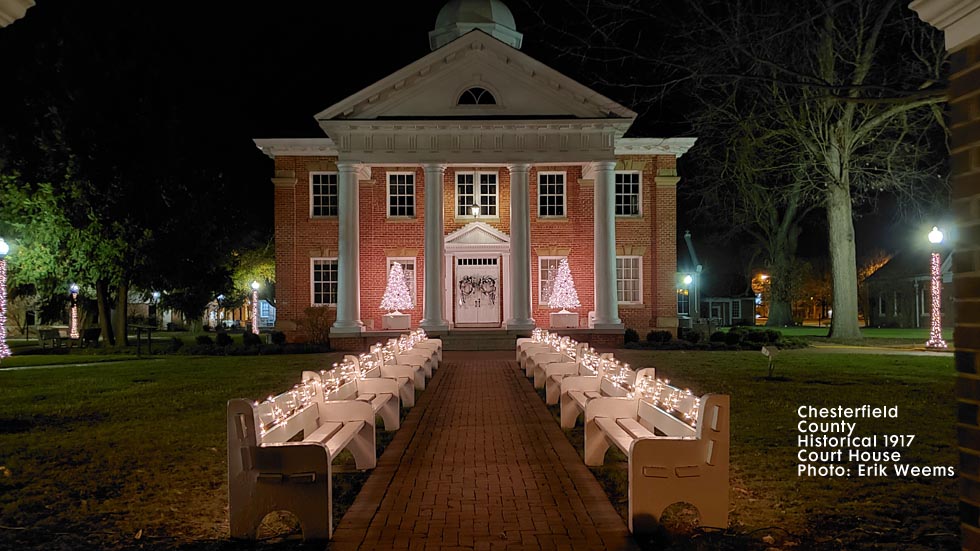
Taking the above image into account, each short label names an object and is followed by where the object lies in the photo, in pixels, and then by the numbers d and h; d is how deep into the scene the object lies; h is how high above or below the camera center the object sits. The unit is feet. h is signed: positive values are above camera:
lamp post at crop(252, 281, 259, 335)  132.70 +0.66
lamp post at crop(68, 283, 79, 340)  127.39 -2.10
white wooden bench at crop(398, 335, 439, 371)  52.09 -2.86
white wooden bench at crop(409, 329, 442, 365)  58.69 -2.71
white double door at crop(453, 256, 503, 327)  99.04 +2.05
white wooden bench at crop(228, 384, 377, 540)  18.02 -3.90
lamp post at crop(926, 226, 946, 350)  86.63 -1.24
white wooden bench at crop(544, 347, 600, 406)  36.47 -3.13
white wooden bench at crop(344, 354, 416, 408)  38.34 -3.32
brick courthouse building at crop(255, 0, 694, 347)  89.15 +11.36
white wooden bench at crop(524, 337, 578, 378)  45.01 -2.87
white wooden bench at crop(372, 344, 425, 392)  39.86 -3.05
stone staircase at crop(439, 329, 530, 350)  85.35 -3.64
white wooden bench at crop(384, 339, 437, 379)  45.98 -2.98
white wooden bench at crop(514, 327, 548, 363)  60.59 -2.70
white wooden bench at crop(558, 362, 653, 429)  29.06 -3.17
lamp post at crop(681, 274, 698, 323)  148.68 +3.83
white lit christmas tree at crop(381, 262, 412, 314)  93.20 +1.53
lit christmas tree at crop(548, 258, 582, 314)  93.50 +1.50
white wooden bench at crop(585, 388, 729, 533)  18.31 -3.89
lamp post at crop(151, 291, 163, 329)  189.00 -1.81
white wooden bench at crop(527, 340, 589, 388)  43.06 -2.96
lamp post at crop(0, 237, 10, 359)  72.25 +1.08
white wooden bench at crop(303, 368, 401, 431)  28.81 -3.25
